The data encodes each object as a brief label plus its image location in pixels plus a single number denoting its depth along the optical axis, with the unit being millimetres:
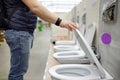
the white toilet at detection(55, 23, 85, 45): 1852
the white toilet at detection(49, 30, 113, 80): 743
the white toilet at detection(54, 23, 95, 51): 1341
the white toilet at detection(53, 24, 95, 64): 1172
